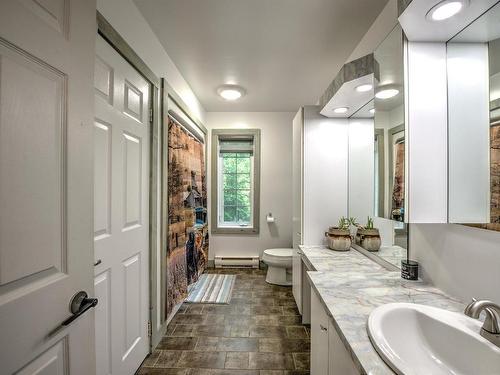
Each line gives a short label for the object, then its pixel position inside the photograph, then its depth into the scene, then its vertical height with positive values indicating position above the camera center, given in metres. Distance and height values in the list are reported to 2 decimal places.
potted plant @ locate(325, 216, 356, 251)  2.07 -0.42
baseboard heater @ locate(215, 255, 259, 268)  3.88 -1.14
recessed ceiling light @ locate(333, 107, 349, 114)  2.11 +0.68
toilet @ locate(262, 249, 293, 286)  3.16 -1.01
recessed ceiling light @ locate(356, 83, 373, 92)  1.71 +0.71
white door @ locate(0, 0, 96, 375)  0.61 +0.01
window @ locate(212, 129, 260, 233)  3.94 +0.12
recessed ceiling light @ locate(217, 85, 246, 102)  2.98 +1.18
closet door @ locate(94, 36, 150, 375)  1.29 -0.14
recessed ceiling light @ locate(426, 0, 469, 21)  0.92 +0.69
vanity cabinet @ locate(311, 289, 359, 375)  0.92 -0.71
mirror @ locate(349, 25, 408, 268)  1.19 +0.16
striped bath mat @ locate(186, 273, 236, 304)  2.81 -1.24
